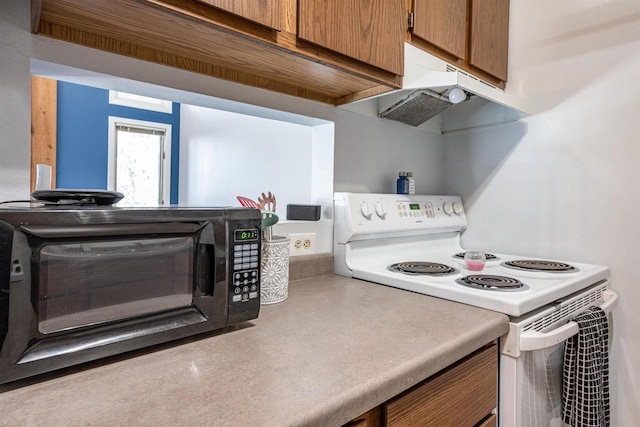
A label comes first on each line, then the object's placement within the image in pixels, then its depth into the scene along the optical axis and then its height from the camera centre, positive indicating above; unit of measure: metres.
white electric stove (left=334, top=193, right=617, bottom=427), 0.89 -0.22
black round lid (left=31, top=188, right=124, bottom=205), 0.68 +0.01
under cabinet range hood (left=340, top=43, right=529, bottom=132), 1.17 +0.47
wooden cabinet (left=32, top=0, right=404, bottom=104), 0.73 +0.41
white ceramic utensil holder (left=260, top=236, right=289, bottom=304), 0.99 -0.19
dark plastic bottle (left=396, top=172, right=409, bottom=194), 1.61 +0.12
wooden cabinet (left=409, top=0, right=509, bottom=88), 1.23 +0.71
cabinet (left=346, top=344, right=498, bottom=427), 0.63 -0.39
